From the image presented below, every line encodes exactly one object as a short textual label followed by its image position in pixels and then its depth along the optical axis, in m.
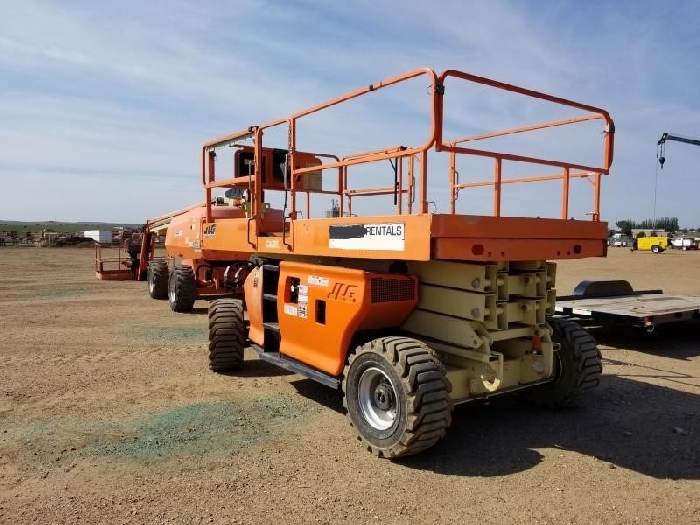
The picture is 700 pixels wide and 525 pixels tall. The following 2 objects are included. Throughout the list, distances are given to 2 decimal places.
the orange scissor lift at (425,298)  4.00
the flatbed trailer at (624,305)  7.74
